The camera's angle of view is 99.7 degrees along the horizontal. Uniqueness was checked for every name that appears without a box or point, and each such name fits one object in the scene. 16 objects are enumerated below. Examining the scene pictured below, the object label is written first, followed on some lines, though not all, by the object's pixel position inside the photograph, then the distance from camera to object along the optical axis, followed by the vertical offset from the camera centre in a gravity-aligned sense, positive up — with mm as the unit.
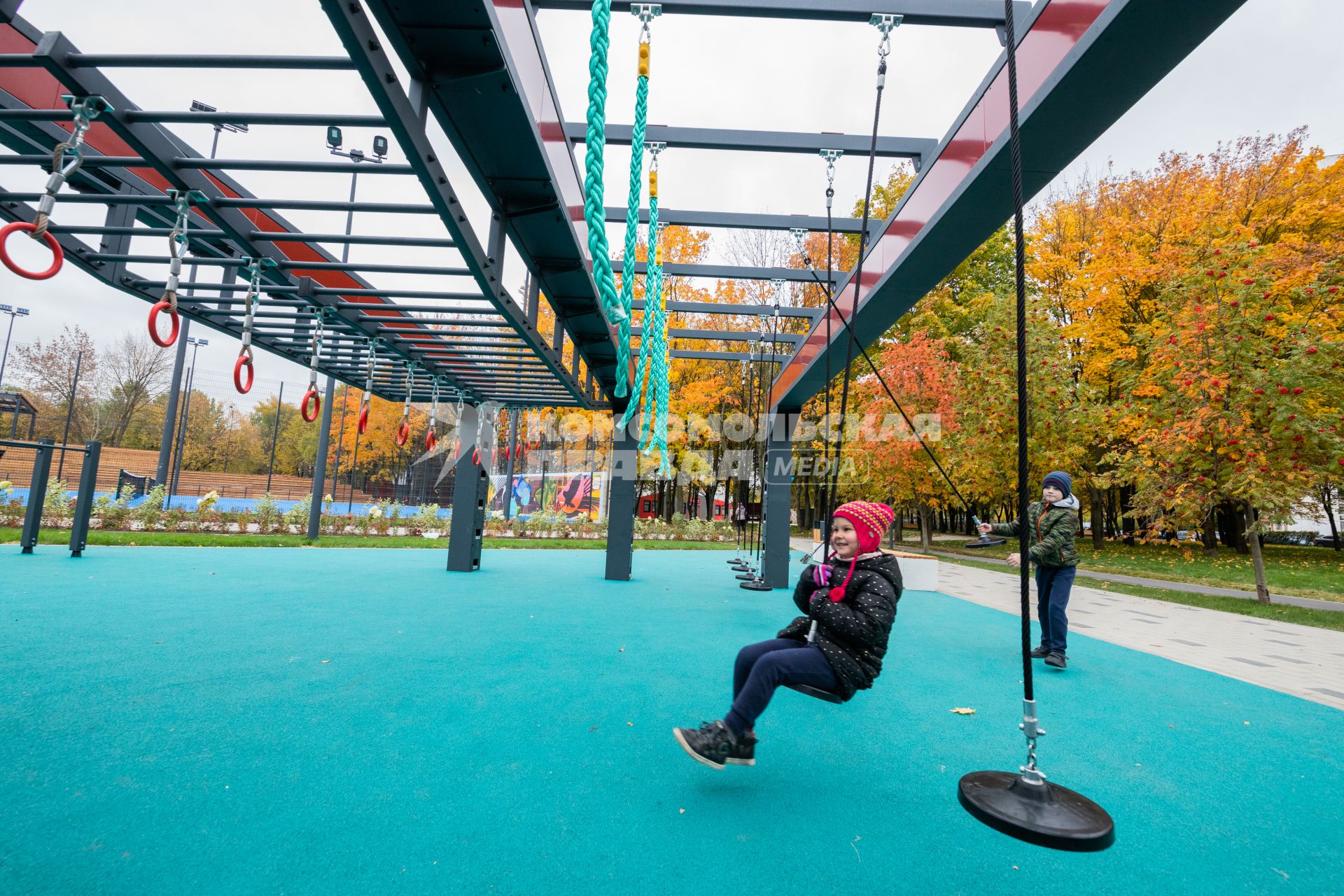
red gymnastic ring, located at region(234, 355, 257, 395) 4668 +866
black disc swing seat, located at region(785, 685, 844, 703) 2773 -909
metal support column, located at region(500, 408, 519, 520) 14171 +1053
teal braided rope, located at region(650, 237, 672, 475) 6020 +1212
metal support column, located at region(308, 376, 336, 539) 13805 +200
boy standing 5453 -364
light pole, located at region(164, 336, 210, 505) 21297 +2769
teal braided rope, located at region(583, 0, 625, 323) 2441 +1496
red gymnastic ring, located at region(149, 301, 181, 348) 3715 +1003
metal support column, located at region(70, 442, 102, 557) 8398 -479
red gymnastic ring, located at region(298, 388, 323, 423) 5704 +861
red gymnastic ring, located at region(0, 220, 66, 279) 3039 +1198
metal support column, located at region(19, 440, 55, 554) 8430 -489
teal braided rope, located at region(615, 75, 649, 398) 3105 +1726
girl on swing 2742 -707
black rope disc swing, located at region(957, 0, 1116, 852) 2010 -1097
